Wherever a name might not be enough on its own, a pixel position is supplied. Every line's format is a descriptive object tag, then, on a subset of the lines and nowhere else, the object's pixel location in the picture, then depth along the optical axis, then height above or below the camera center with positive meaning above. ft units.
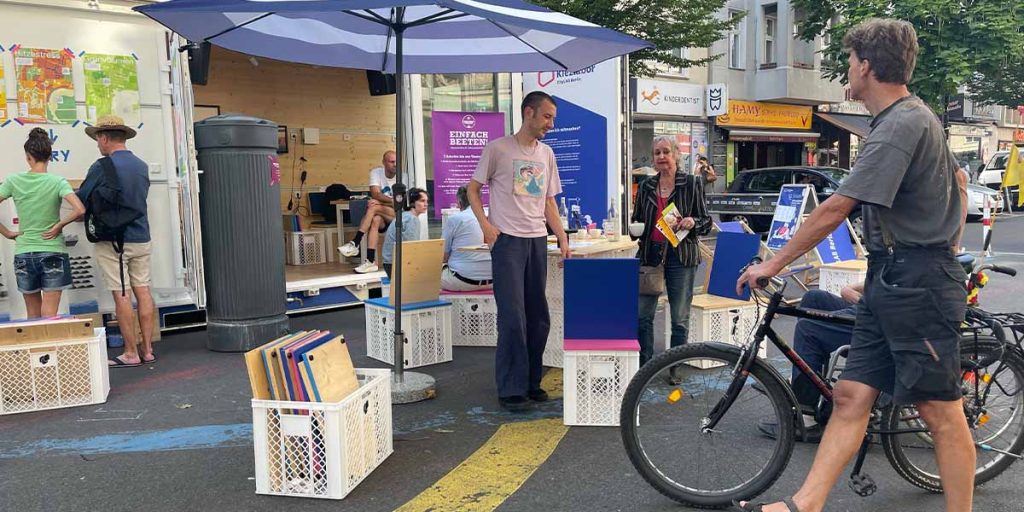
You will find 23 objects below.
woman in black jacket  16.22 -1.26
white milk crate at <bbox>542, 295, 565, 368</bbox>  18.39 -3.85
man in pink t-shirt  14.65 -1.04
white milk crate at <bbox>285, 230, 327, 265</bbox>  33.01 -2.86
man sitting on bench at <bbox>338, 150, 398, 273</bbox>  30.12 -1.11
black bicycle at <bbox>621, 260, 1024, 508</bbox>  10.17 -3.44
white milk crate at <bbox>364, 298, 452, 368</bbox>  18.48 -3.71
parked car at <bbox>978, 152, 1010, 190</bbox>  71.05 -0.53
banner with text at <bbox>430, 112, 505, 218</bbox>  27.61 +1.25
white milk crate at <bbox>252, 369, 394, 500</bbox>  10.80 -3.79
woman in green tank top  17.75 -0.84
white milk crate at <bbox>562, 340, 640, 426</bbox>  13.89 -3.73
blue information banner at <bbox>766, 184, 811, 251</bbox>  30.01 -1.70
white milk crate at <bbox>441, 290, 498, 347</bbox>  20.84 -3.85
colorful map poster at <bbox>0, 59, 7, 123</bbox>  19.58 +2.28
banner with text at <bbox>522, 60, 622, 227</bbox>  24.48 +1.34
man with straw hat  18.30 -1.18
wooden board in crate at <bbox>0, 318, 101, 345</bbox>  15.34 -2.87
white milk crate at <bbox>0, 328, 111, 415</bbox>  15.46 -3.79
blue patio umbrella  12.96 +2.94
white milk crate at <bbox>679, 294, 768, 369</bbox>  17.39 -3.38
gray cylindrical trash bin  20.59 -1.19
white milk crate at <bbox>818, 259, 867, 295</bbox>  23.72 -3.30
